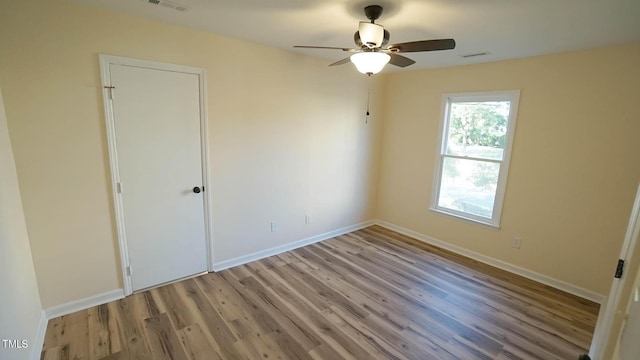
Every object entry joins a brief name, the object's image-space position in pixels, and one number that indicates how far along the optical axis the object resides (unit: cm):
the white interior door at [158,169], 255
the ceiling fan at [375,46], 194
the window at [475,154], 348
